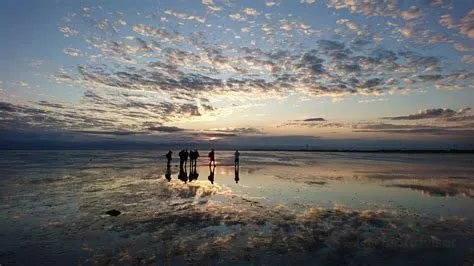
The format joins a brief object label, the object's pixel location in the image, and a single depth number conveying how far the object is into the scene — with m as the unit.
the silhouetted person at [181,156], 41.10
